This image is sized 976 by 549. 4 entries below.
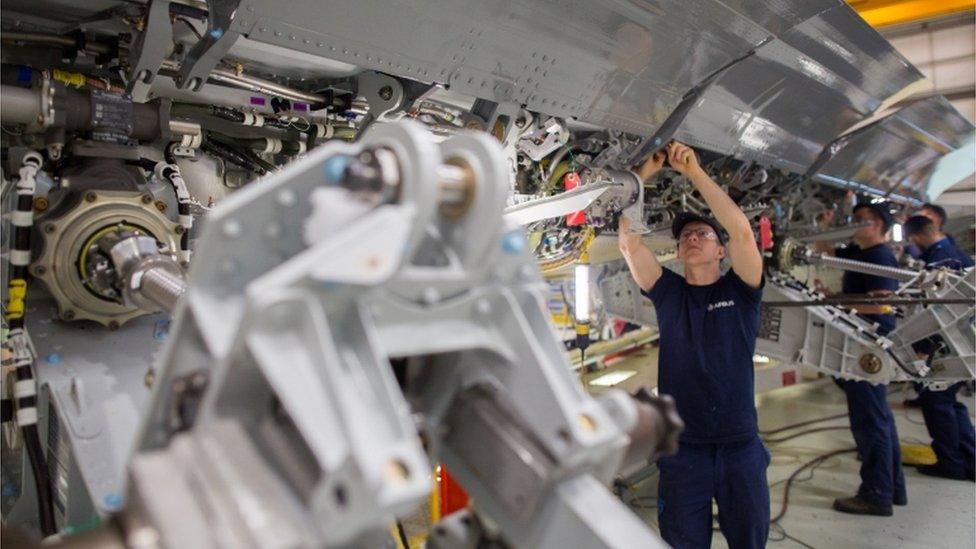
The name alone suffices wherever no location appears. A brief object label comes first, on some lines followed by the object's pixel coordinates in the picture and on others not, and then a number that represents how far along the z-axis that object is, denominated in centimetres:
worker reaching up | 279
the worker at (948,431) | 522
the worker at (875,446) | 454
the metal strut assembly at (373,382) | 77
